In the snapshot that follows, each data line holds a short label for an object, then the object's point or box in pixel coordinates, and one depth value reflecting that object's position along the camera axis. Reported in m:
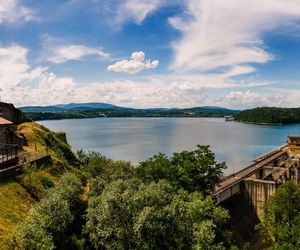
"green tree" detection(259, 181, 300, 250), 26.70
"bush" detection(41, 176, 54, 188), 26.42
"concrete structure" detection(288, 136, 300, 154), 72.40
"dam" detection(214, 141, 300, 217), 42.95
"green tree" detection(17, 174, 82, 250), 15.44
